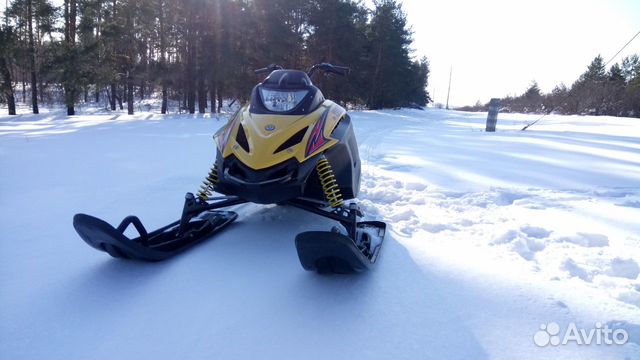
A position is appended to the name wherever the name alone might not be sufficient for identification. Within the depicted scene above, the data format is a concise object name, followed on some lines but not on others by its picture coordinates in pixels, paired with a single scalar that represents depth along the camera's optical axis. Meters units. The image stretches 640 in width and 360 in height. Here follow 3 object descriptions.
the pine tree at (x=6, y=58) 16.86
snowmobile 2.11
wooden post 11.55
